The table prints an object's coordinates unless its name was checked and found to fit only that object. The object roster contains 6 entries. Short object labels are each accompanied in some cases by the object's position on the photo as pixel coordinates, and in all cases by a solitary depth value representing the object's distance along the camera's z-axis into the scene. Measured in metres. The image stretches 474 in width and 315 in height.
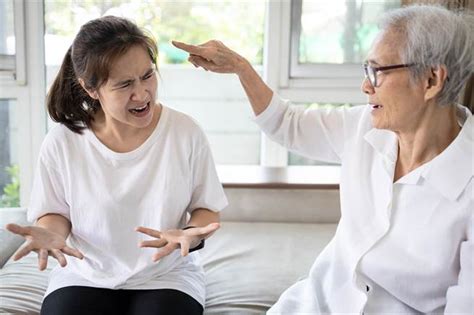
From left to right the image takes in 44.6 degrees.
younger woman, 1.47
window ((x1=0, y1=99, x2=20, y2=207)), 3.18
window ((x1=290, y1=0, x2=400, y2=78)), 3.09
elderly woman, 1.28
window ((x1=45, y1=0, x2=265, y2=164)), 3.17
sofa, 1.69
